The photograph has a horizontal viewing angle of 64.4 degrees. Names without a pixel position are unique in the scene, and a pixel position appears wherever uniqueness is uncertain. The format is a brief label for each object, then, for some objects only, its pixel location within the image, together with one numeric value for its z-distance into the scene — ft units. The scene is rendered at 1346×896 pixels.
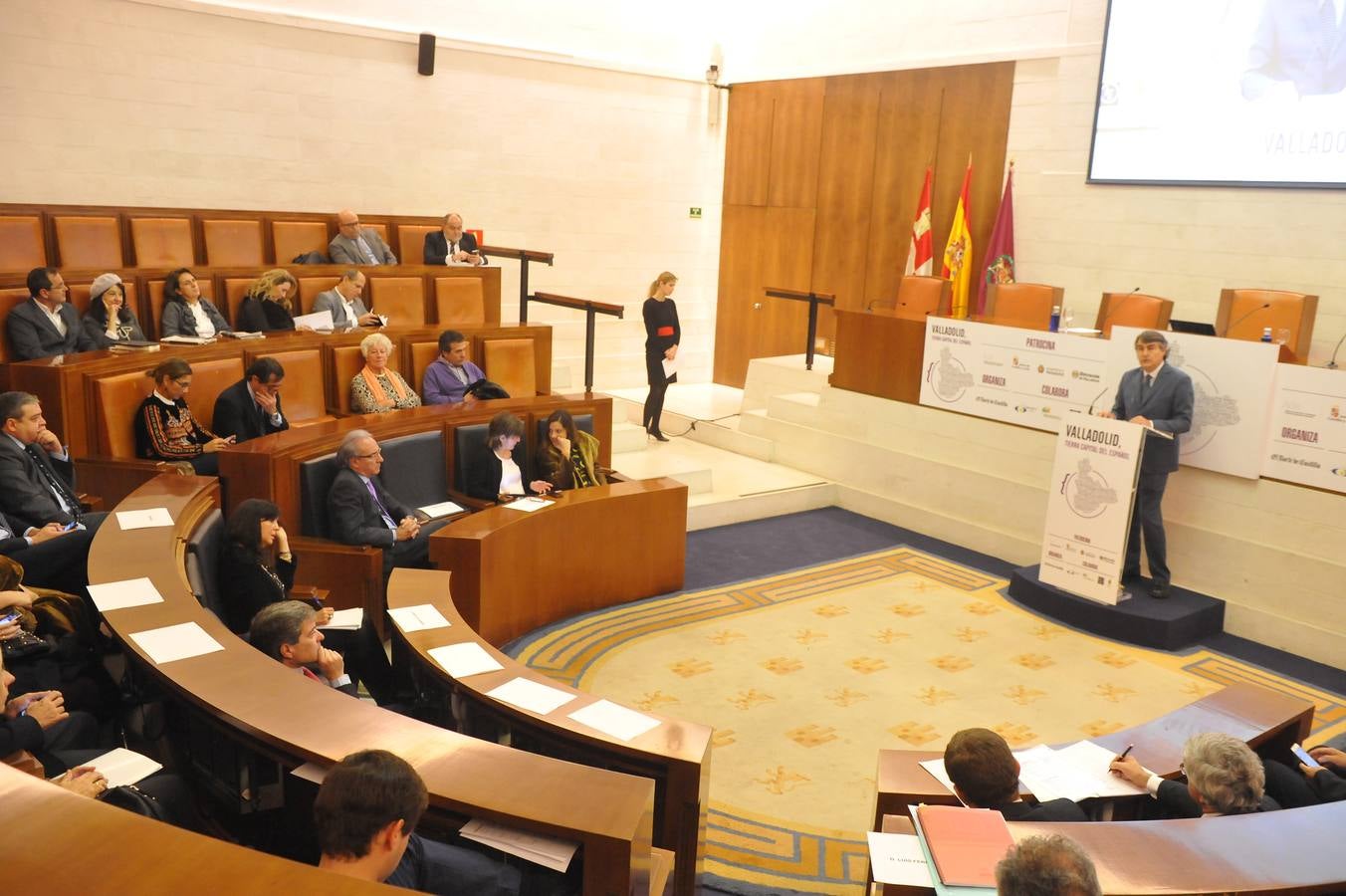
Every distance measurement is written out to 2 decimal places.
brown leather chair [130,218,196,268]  23.88
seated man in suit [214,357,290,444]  17.33
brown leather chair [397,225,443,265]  28.25
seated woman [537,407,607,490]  18.83
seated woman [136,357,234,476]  16.60
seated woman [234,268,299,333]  21.09
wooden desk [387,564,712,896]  8.82
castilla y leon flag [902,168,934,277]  29.89
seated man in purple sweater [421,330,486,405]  20.36
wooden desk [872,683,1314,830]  8.75
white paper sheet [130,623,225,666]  8.80
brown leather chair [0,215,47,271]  21.72
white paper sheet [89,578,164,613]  9.95
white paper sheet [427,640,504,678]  10.03
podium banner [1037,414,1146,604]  18.48
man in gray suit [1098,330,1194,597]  18.79
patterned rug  12.35
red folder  6.91
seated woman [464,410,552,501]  17.95
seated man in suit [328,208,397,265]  25.80
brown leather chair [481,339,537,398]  21.93
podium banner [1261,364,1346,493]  17.72
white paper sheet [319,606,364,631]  11.60
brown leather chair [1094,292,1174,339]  23.63
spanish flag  29.04
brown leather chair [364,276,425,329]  23.75
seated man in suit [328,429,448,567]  15.43
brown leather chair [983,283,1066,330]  25.18
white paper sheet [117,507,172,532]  12.29
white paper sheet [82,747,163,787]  7.94
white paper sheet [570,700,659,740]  9.05
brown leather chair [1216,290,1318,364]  21.57
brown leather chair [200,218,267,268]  25.09
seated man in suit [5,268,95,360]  17.66
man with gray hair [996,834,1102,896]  5.97
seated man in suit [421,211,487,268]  27.20
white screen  22.11
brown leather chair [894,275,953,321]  26.91
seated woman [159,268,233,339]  20.16
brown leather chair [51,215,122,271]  22.80
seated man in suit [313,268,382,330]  22.10
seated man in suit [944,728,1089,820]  8.16
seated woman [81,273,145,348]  19.10
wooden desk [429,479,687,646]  15.72
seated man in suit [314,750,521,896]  6.00
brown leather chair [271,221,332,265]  26.12
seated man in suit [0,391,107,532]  13.11
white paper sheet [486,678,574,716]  9.35
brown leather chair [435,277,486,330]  24.75
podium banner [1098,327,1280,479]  18.53
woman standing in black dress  26.91
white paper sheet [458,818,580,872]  6.49
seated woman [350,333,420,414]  19.17
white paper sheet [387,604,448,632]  11.07
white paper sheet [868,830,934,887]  7.06
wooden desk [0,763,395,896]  4.92
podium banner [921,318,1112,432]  21.16
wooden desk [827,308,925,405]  24.57
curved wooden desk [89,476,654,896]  6.54
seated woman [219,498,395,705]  12.44
